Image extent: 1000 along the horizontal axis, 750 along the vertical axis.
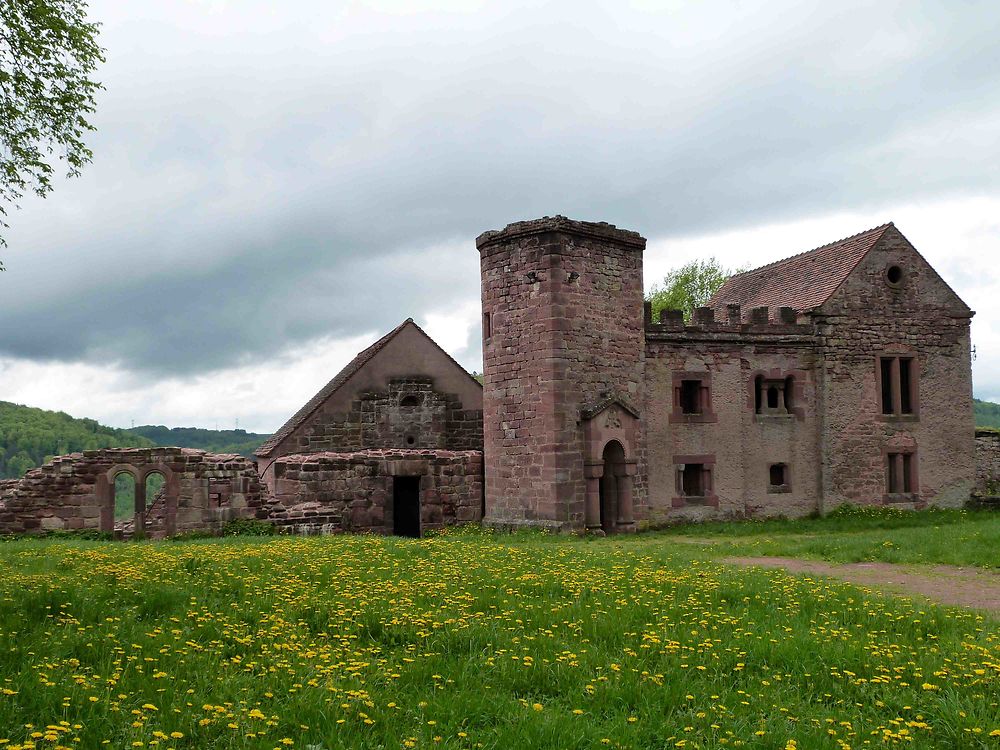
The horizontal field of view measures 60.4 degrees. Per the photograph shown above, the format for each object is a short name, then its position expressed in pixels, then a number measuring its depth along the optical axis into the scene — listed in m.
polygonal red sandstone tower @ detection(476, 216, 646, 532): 20.75
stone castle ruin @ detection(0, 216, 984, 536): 20.56
